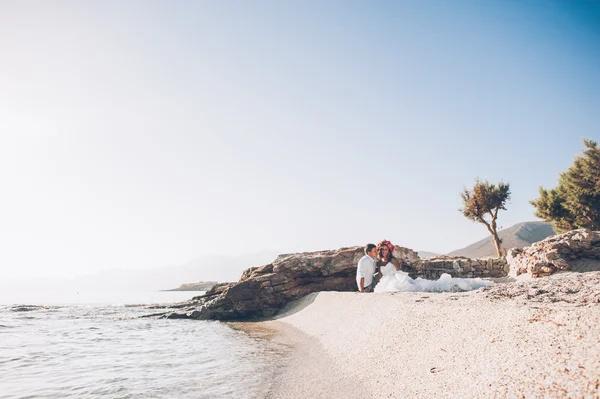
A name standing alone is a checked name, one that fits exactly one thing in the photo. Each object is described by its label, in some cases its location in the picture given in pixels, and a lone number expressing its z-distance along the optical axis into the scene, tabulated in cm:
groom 1380
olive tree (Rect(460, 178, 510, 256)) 3186
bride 1064
